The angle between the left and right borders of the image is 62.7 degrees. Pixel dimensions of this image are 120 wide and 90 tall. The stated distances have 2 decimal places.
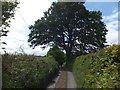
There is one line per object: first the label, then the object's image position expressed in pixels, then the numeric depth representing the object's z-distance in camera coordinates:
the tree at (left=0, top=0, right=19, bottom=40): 4.89
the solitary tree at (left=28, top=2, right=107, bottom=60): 15.15
